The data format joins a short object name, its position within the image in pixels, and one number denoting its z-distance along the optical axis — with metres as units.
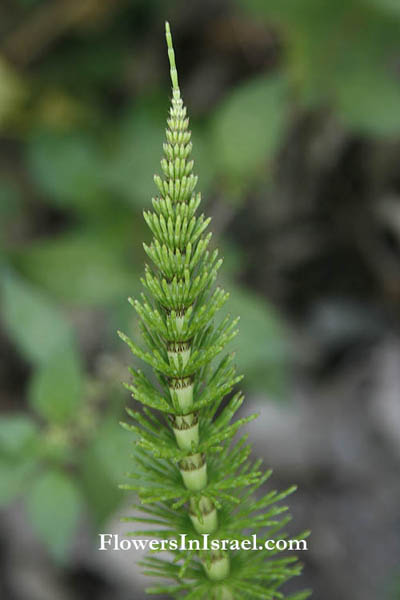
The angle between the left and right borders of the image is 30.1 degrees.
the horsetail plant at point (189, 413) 0.68
